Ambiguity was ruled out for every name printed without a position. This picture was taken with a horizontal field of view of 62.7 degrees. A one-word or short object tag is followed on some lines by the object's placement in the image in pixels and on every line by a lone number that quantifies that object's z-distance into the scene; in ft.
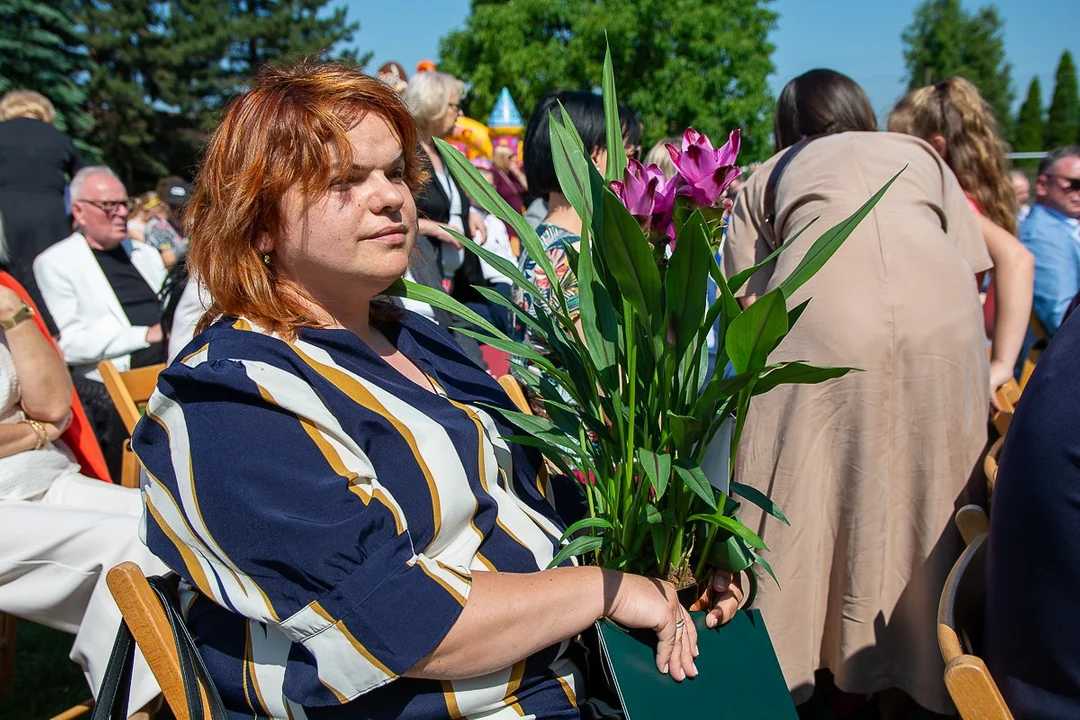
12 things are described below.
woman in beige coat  7.21
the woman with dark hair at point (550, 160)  7.97
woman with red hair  3.71
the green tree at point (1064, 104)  157.51
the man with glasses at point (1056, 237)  12.46
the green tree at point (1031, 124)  159.43
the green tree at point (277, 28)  120.26
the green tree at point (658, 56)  89.10
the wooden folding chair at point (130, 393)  8.54
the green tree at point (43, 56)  65.98
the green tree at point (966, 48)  169.17
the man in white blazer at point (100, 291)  12.18
